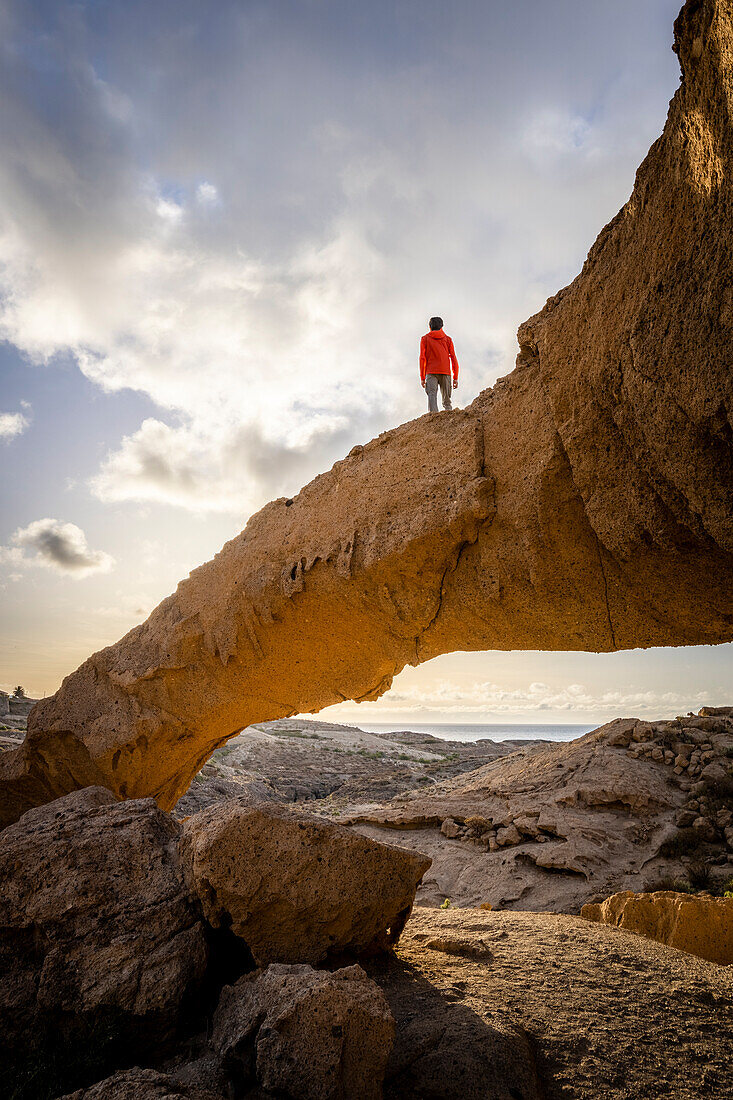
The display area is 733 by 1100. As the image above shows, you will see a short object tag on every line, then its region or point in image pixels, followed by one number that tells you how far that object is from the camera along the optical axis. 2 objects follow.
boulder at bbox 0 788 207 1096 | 2.54
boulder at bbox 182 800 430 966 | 2.87
